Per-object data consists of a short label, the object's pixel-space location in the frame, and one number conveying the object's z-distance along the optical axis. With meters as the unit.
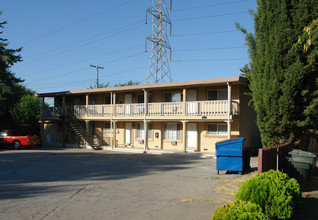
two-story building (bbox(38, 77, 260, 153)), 19.47
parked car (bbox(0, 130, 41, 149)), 24.02
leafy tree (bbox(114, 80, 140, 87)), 63.65
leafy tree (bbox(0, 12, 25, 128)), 26.27
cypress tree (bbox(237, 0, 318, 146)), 11.48
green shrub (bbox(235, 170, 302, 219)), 5.75
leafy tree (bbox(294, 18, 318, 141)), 11.64
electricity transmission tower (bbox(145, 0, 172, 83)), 33.44
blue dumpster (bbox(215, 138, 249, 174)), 11.90
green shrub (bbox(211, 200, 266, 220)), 4.18
